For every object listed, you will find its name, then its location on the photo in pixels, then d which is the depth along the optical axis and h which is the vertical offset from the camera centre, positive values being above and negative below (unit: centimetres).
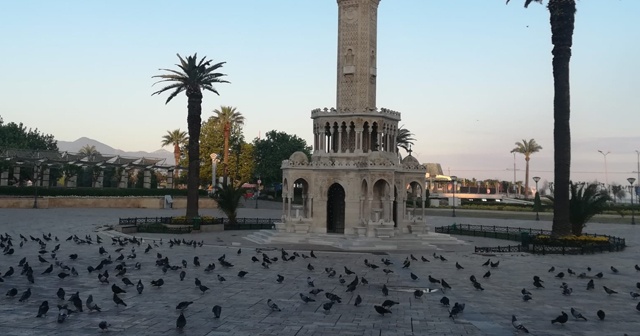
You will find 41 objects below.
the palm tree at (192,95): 3941 +752
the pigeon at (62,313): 1084 -252
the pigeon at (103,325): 1023 -255
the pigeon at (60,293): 1295 -247
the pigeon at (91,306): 1177 -251
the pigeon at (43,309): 1120 -249
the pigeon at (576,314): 1180 -246
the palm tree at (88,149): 14050 +1189
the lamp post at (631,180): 5582 +265
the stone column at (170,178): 7576 +239
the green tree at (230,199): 4053 -22
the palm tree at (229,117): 8750 +1307
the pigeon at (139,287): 1426 -251
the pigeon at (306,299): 1298 -248
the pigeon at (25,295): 1272 -250
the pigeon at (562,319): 1132 -247
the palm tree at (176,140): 9950 +1029
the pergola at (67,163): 6166 +370
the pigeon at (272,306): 1233 -253
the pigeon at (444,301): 1305 -246
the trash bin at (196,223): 3694 -194
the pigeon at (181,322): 1048 -252
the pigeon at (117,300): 1253 -252
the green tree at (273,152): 8012 +685
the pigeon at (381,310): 1196 -249
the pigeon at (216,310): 1147 -249
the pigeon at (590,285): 1623 -248
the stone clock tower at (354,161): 3212 +234
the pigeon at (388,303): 1211 -237
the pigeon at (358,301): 1302 -251
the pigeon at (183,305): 1205 -251
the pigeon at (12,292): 1309 -250
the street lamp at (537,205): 5398 -24
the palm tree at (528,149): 11250 +1142
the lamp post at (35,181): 5606 +113
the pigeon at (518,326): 1071 -253
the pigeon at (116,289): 1294 -236
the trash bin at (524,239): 2774 -191
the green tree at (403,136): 6303 +756
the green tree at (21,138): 7736 +818
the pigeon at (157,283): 1506 -251
